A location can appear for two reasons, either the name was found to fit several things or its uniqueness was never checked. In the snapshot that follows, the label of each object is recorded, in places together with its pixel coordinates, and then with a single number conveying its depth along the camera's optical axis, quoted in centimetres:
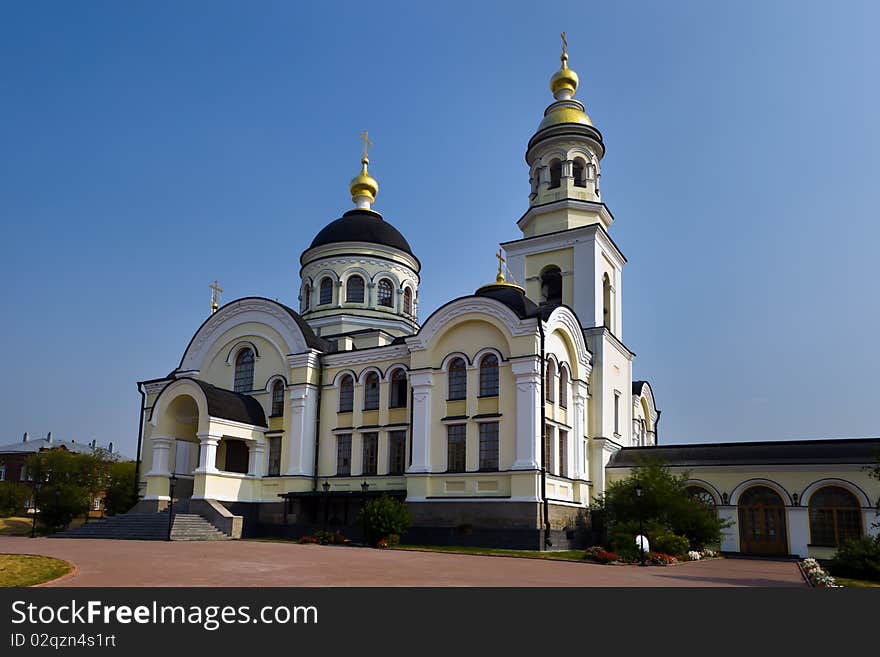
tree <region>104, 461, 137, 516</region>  3516
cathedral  2598
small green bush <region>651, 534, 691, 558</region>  2178
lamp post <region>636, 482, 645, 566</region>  1988
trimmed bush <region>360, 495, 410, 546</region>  2500
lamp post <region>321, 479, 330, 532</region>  2858
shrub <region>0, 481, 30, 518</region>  3709
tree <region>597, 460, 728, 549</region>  2425
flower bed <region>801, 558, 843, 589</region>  1435
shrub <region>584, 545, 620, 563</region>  2025
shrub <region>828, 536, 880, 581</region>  1733
